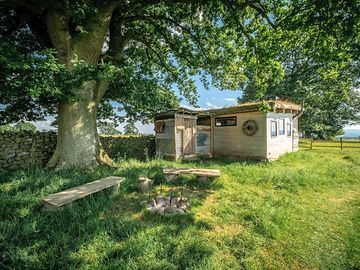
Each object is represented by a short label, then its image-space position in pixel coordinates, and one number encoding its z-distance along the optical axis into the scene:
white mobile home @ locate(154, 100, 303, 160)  12.86
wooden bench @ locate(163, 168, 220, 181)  6.92
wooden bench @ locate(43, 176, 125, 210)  4.20
